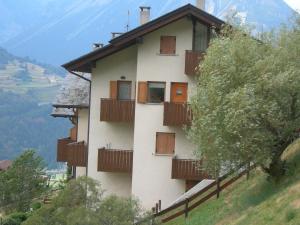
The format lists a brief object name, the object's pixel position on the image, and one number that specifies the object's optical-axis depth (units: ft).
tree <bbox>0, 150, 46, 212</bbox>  177.17
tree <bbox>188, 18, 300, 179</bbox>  58.03
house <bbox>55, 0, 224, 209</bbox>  107.86
